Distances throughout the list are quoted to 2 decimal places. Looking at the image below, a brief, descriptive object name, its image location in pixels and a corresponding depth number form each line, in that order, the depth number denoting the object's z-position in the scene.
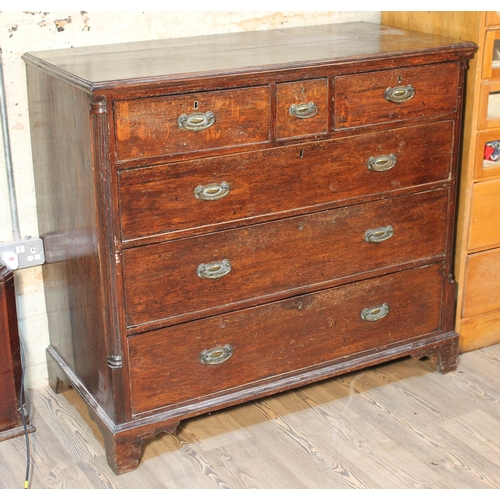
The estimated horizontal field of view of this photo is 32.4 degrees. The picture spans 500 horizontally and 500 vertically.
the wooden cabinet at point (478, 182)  2.68
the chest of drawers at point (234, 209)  2.21
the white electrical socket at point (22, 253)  2.64
